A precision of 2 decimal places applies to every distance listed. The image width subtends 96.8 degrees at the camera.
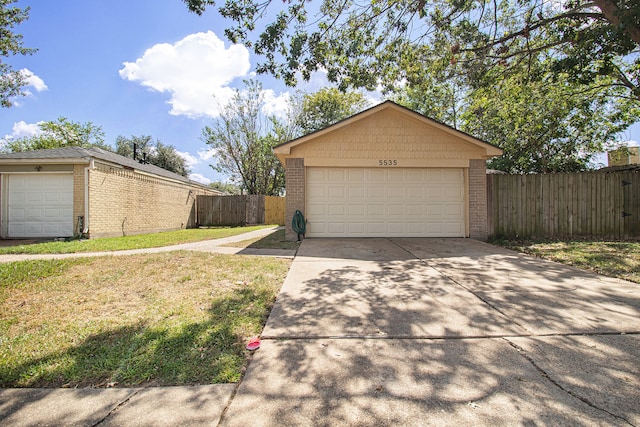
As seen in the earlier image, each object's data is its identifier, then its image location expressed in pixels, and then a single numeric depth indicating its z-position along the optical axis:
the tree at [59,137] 24.91
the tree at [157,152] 29.31
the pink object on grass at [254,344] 2.50
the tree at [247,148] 22.30
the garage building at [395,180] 8.95
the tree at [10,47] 11.14
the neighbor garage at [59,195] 9.66
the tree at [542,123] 11.71
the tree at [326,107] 25.33
